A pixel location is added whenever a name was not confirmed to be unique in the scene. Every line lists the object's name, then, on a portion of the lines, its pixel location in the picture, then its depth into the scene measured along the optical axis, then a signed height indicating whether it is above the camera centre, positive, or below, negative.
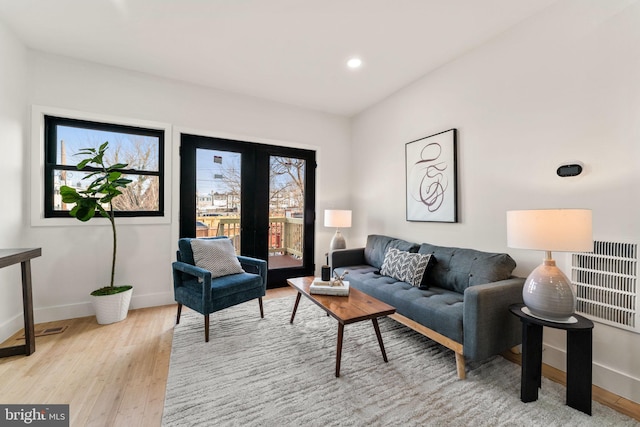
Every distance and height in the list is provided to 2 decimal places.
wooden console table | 2.06 -0.75
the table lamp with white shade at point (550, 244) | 1.50 -0.18
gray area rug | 1.49 -1.15
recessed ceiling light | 2.86 +1.63
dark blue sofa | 1.77 -0.71
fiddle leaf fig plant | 2.56 +0.15
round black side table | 1.52 -0.87
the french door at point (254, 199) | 3.44 +0.18
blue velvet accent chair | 2.30 -0.70
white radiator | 1.67 -0.46
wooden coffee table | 1.84 -0.71
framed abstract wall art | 2.82 +0.40
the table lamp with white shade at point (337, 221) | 3.69 -0.13
